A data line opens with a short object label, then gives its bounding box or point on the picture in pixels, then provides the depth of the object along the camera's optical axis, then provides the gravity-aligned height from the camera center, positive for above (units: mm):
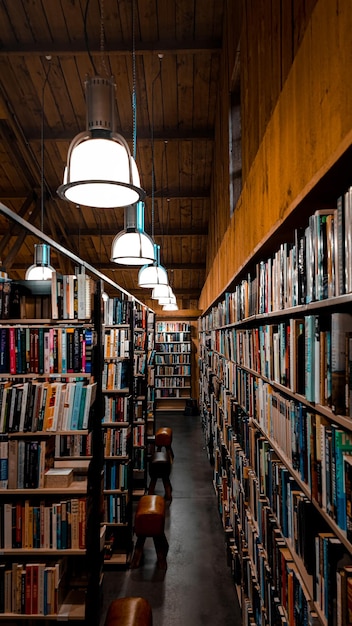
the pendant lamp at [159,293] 6416 +628
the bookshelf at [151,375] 7210 -716
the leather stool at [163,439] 6340 -1591
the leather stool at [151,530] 3764 -1761
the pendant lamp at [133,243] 3379 +736
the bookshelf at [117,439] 4008 -1034
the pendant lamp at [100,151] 1748 +777
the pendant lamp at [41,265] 5374 +891
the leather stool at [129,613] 2311 -1589
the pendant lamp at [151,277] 4559 +618
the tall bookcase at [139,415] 5457 -1096
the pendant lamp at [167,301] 7739 +603
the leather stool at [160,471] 5250 -1726
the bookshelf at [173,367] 11789 -946
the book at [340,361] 1203 -83
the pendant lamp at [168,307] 10123 +641
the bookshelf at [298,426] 1213 -377
